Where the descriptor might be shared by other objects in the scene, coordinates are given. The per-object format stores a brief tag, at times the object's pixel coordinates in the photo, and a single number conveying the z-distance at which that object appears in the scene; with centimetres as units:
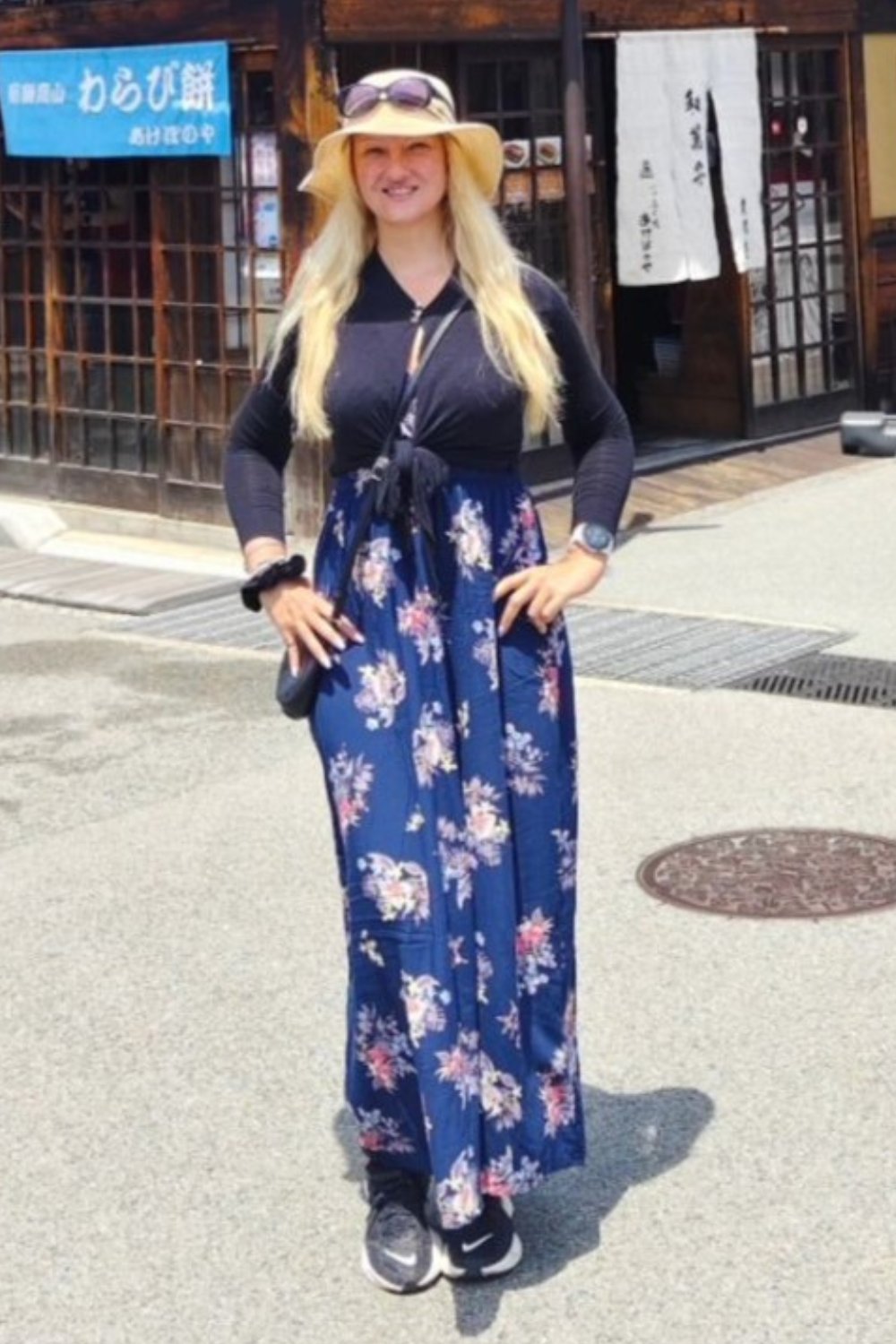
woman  412
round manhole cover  631
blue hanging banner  1192
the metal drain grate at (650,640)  914
